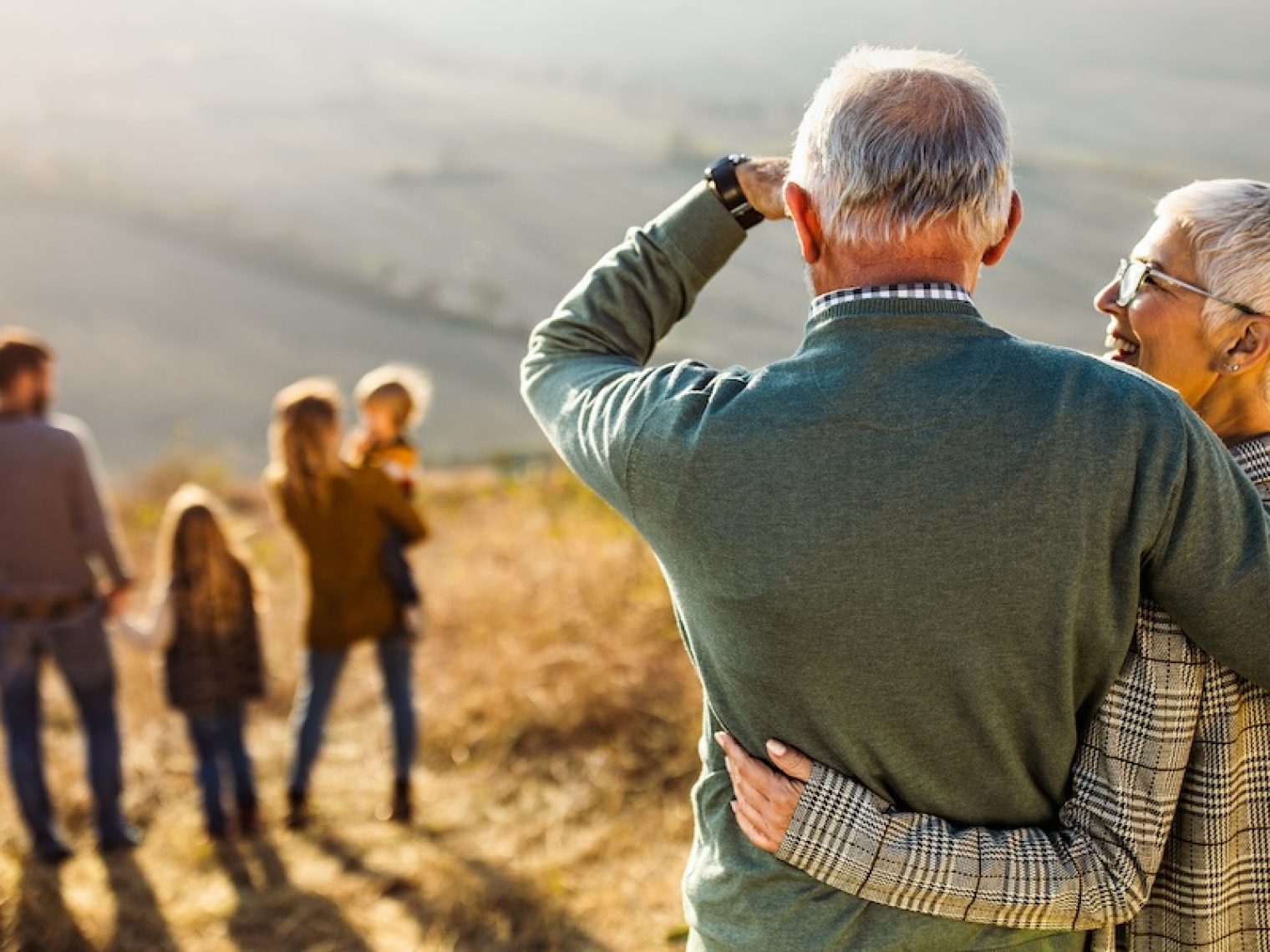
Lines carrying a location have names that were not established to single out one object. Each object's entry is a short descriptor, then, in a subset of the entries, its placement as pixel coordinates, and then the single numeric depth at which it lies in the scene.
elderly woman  1.33
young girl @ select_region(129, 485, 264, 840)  4.15
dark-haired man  4.02
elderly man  1.20
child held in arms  4.22
